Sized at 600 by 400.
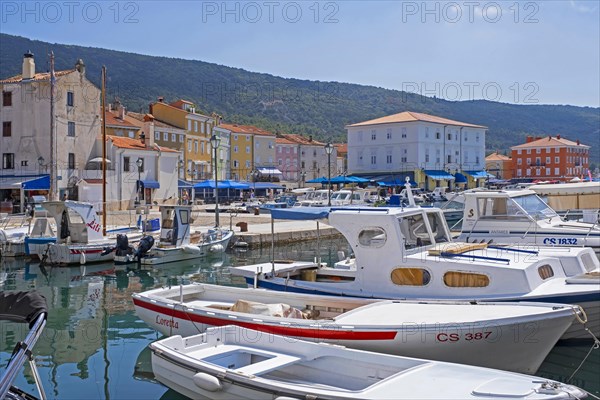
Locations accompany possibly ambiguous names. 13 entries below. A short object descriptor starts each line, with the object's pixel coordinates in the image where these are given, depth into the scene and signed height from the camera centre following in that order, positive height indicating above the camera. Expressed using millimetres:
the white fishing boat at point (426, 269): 11797 -1488
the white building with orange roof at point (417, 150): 75625 +5551
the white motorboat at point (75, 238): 25188 -1782
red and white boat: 9703 -2085
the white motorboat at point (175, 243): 25297 -2071
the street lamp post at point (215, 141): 30358 +2601
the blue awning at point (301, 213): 13266 -388
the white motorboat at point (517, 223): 18141 -842
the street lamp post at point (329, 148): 38450 +2842
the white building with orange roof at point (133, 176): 49281 +1602
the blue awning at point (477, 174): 80375 +2621
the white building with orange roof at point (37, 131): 46531 +4759
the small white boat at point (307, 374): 7078 -2245
